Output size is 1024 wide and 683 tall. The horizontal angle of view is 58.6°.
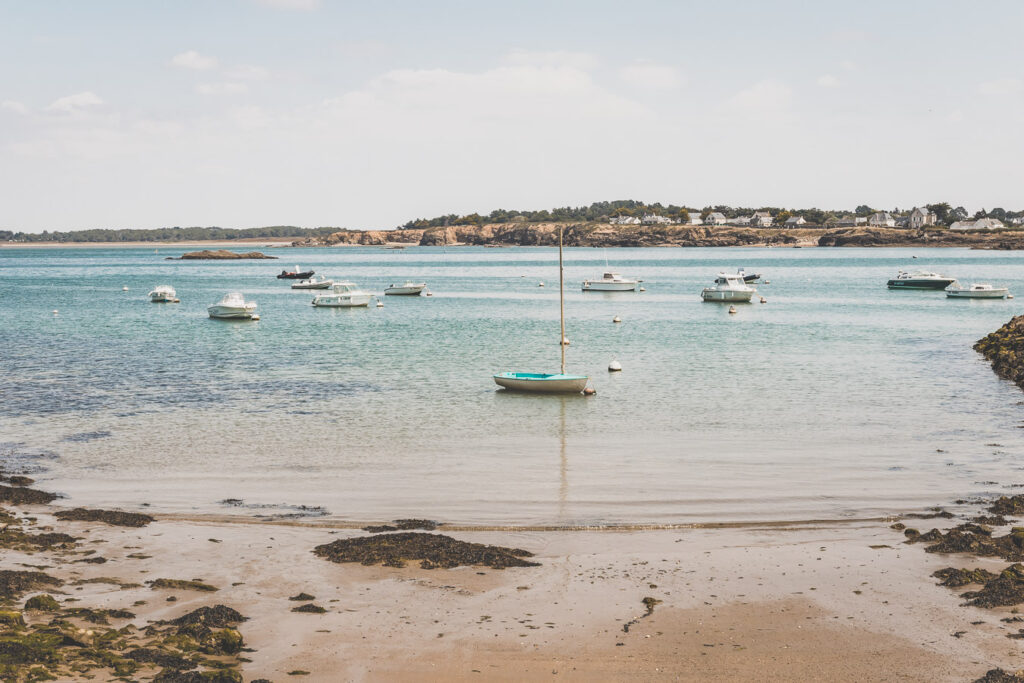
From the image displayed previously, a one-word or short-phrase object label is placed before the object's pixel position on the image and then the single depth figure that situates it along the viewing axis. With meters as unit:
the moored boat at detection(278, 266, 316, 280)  128.44
